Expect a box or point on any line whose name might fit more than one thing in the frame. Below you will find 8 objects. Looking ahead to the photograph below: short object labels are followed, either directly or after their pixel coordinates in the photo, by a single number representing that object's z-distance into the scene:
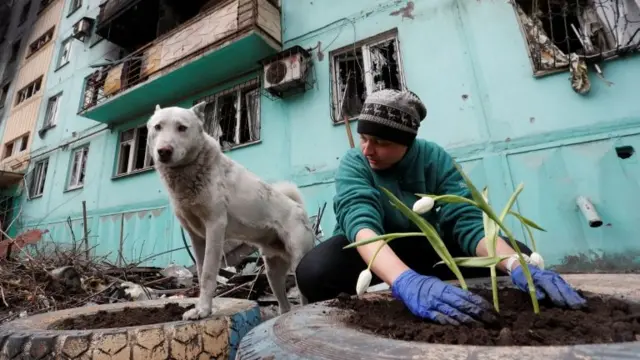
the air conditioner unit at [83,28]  12.01
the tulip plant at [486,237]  0.89
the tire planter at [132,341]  1.18
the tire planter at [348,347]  0.49
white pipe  3.61
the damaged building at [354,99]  4.01
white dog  2.07
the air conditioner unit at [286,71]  6.36
